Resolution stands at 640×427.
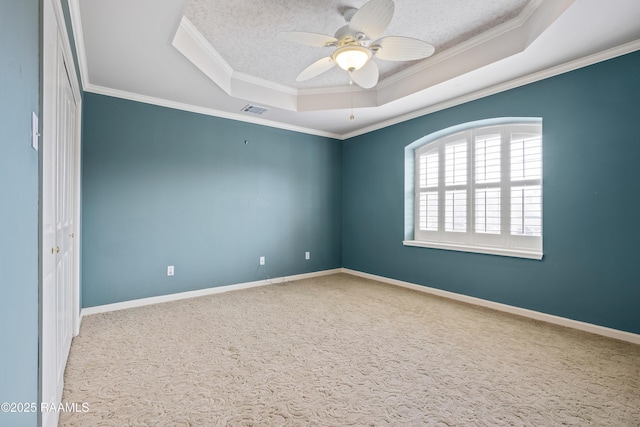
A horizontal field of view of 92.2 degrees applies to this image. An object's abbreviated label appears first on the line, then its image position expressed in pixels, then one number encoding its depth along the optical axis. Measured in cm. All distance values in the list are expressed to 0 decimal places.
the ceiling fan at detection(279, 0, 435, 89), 208
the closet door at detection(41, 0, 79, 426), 132
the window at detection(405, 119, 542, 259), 340
